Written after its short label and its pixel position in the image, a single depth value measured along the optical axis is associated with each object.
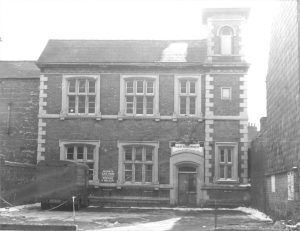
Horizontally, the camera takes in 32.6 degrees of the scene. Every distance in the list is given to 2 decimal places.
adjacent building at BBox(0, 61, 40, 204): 30.22
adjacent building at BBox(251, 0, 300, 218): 15.13
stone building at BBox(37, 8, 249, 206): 26.94
